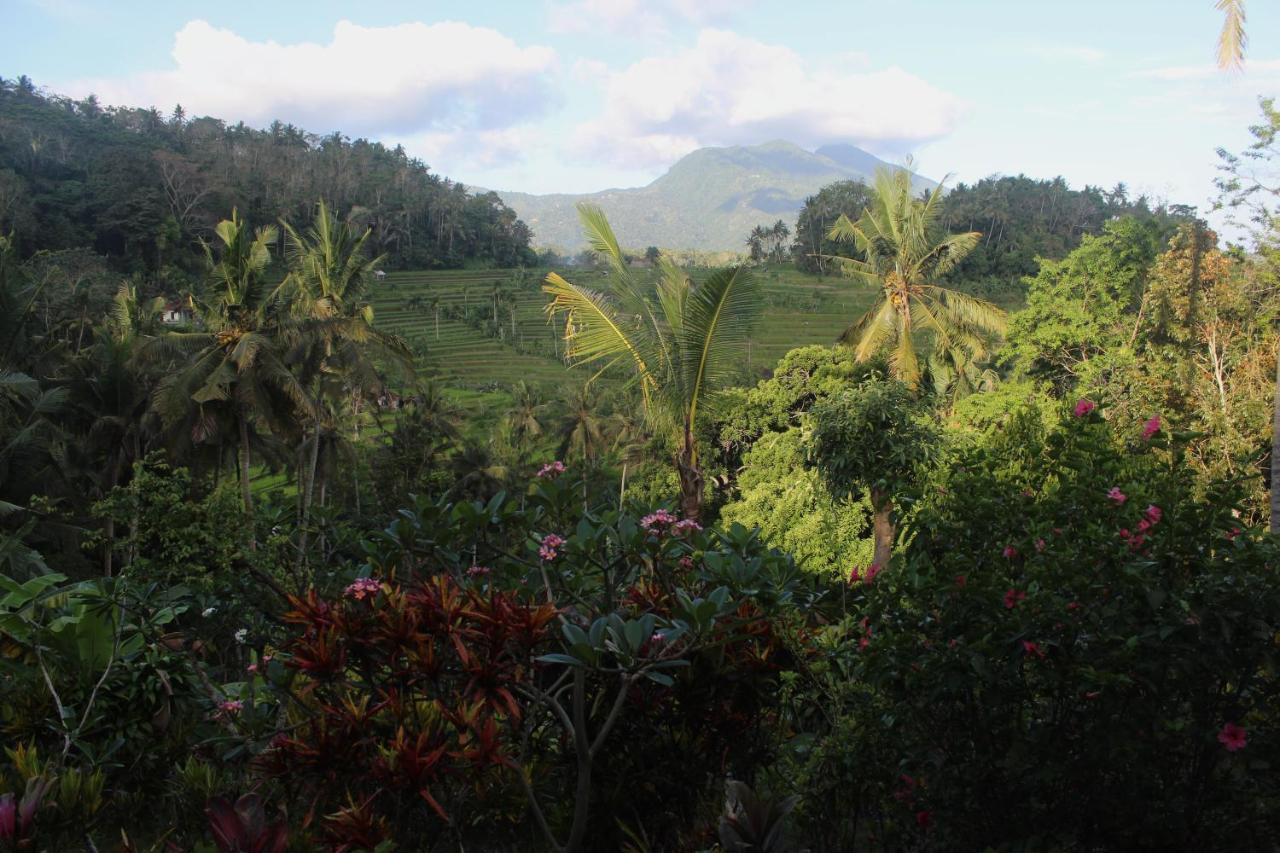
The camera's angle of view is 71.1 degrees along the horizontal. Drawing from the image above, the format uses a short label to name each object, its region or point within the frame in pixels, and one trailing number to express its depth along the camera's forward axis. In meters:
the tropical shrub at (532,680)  2.00
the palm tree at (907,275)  14.90
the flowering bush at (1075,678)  1.82
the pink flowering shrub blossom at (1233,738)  1.79
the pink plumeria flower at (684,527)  2.64
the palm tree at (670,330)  7.58
